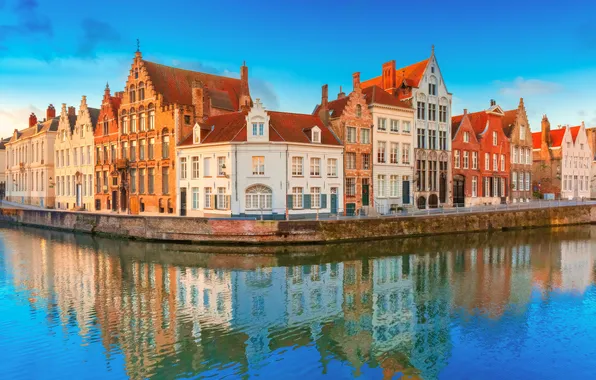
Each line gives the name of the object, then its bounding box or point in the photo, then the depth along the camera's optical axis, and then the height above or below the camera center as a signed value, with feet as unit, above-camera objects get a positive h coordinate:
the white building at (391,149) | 130.59 +11.25
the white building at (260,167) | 107.86 +5.61
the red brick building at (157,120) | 126.31 +19.95
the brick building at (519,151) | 172.35 +13.43
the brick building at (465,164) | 154.10 +7.95
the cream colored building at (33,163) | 185.06 +12.55
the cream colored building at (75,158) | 161.07 +12.36
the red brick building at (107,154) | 147.43 +12.37
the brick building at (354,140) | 123.03 +13.04
